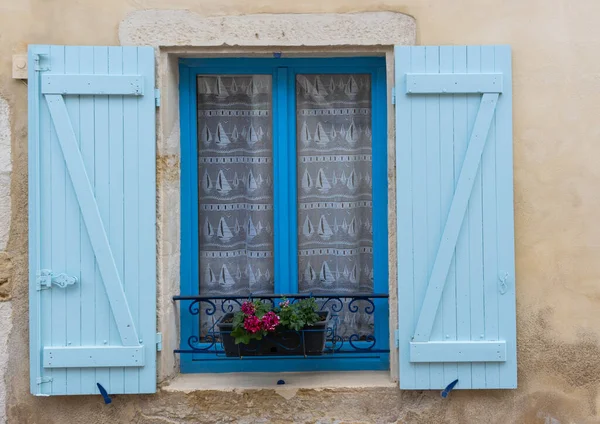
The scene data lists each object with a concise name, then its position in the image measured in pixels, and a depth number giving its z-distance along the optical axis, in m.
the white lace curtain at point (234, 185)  3.57
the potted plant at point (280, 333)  3.06
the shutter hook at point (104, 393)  3.15
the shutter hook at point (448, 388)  3.17
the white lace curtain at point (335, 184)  3.56
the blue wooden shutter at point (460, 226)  3.17
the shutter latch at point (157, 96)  3.25
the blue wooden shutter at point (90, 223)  3.13
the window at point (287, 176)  3.54
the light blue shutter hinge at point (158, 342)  3.23
